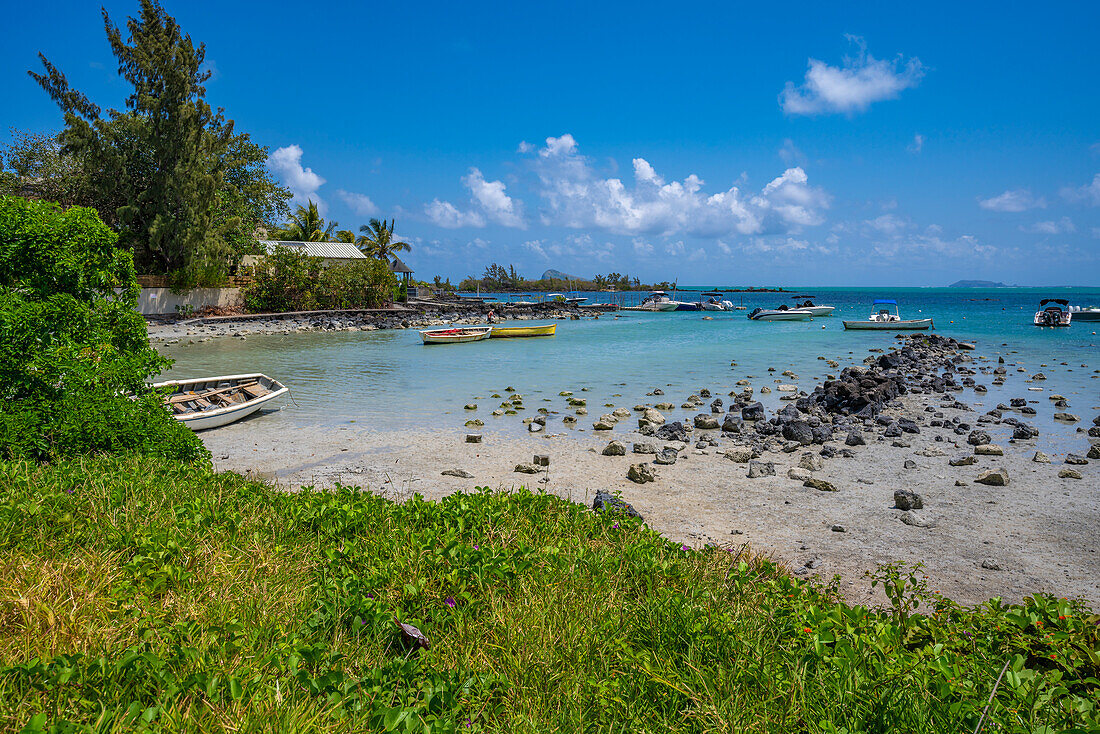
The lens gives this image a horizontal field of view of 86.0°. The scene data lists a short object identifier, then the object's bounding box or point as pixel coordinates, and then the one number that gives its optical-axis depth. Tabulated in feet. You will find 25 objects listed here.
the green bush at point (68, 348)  20.63
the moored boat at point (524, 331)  127.65
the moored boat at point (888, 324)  153.58
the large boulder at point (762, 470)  31.39
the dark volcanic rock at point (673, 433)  39.55
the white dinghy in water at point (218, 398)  40.57
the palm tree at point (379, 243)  243.40
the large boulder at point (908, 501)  25.89
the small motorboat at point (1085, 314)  171.30
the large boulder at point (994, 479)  29.48
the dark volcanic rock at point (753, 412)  45.77
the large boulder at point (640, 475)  30.09
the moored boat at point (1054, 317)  166.20
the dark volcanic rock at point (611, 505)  19.66
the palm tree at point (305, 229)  215.72
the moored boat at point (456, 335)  111.55
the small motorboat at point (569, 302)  280.72
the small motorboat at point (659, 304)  283.79
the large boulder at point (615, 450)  35.40
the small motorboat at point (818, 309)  209.80
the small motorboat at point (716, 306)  281.13
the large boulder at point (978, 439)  37.70
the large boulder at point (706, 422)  43.52
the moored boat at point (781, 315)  209.67
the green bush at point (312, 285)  158.71
